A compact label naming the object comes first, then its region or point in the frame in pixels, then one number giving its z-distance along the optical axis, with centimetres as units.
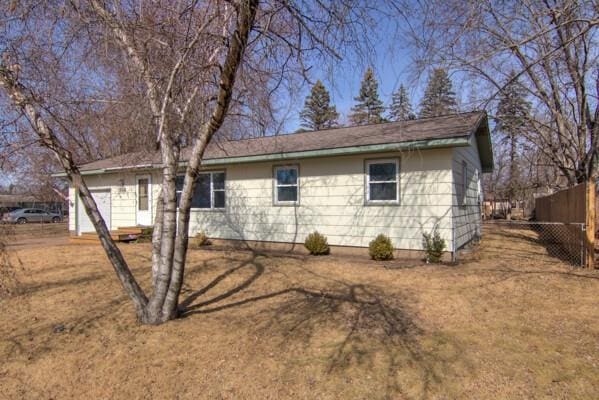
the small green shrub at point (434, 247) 811
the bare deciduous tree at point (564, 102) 895
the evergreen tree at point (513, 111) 1416
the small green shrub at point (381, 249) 852
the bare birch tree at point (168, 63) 397
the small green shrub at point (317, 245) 939
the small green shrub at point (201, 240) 1153
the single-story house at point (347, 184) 848
